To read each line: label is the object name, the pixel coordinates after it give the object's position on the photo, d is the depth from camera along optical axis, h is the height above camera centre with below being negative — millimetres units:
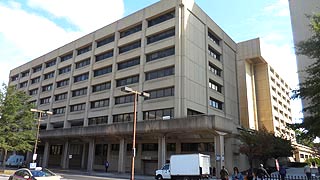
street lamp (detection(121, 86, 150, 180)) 18450 +4000
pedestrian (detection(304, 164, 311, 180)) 23869 -1454
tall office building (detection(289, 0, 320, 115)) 30130 +15759
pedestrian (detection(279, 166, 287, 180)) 22389 -1406
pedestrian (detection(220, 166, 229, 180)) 15898 -1188
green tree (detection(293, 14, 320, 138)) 17203 +4303
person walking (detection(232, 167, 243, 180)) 15022 -1151
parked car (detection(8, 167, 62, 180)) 15633 -1420
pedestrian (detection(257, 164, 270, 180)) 15565 -923
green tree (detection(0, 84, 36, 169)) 36812 +3863
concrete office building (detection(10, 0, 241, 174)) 37938 +9749
